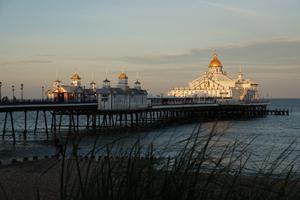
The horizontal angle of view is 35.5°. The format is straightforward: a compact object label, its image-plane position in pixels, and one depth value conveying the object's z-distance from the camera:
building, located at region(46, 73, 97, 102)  56.91
